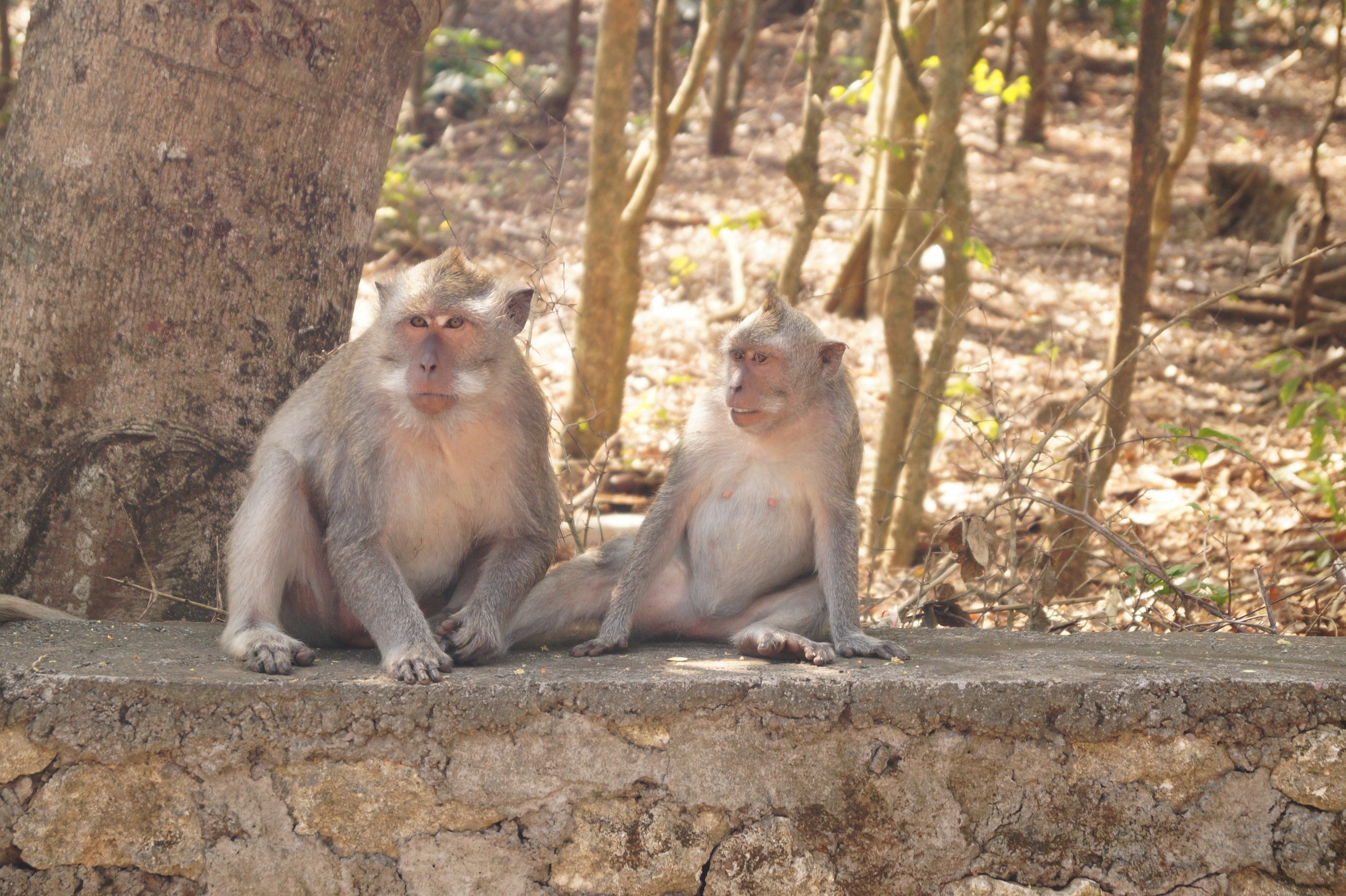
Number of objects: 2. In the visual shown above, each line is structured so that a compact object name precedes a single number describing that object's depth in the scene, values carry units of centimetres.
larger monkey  318
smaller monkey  348
